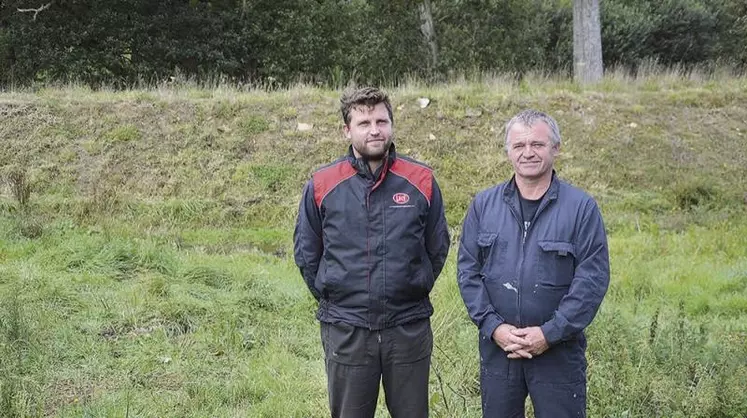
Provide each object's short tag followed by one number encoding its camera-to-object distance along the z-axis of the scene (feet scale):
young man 10.48
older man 9.89
